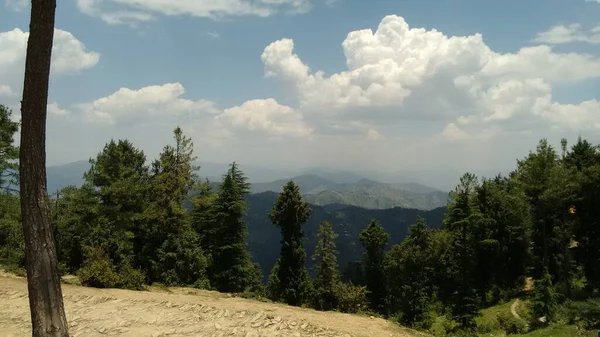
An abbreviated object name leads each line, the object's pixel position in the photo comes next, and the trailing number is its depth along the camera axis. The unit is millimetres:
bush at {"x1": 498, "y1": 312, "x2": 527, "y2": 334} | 24245
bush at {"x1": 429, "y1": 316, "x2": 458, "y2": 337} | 24203
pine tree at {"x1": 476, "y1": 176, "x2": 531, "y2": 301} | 50062
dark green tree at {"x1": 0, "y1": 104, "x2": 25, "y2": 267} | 26095
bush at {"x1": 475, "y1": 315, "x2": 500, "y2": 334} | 24438
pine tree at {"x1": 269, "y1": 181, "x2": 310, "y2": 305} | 38562
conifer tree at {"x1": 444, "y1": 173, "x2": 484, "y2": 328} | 48281
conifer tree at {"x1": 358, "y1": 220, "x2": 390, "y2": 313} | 55125
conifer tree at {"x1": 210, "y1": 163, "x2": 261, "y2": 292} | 38812
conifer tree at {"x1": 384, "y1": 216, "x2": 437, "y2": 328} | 39541
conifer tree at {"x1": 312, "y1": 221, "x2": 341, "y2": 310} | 42188
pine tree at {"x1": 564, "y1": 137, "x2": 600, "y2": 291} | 34219
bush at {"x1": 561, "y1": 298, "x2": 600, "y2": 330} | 19891
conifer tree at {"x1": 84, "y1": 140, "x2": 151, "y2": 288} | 27219
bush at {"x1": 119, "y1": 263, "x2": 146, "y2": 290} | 16952
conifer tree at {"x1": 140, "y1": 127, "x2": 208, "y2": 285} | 30344
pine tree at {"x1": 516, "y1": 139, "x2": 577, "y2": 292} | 35531
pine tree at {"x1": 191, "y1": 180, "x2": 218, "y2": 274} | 37062
